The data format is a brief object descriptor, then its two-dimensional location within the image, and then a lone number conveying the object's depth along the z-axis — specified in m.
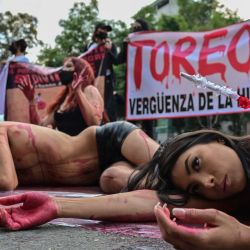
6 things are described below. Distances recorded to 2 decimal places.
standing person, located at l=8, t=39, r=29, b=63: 7.07
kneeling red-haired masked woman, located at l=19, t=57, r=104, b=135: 5.34
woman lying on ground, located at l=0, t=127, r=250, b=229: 1.72
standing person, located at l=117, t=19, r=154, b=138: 5.96
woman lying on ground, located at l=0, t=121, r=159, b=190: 2.93
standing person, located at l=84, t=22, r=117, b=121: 6.11
